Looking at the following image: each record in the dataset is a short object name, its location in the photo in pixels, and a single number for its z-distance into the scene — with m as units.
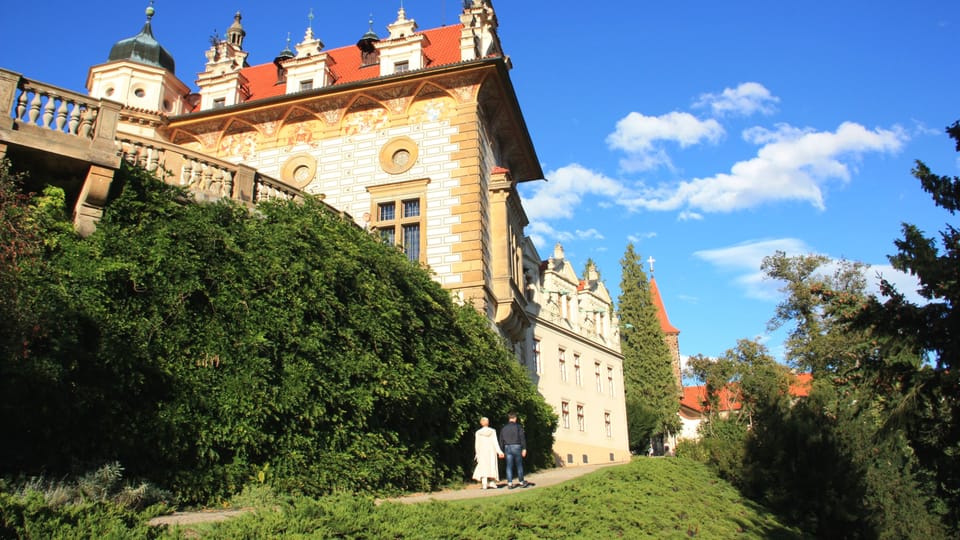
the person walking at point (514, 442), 14.86
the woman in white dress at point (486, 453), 14.33
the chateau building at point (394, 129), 22.98
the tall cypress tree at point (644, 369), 51.62
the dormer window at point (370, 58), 27.44
